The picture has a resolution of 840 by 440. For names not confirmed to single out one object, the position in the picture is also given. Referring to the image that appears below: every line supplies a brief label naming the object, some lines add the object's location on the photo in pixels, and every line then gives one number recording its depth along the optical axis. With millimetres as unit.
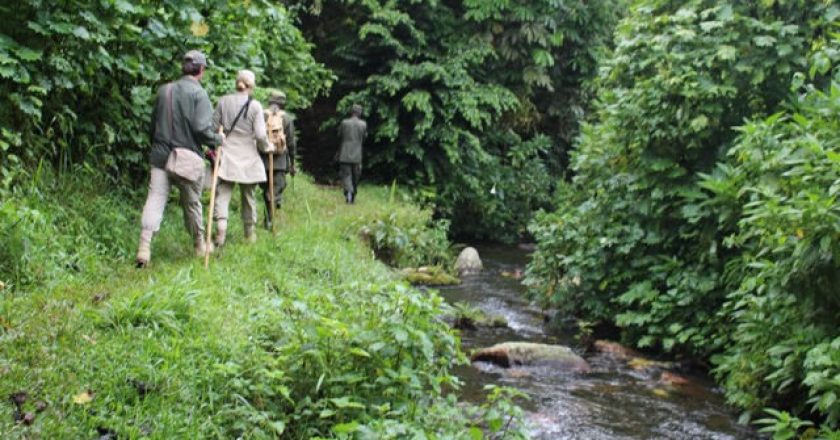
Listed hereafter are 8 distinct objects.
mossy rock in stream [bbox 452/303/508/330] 10304
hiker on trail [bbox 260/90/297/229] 10812
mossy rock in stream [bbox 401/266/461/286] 12974
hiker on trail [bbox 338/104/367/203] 15961
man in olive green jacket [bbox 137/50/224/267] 7617
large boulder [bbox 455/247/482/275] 15387
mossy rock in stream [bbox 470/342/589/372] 8586
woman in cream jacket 8930
